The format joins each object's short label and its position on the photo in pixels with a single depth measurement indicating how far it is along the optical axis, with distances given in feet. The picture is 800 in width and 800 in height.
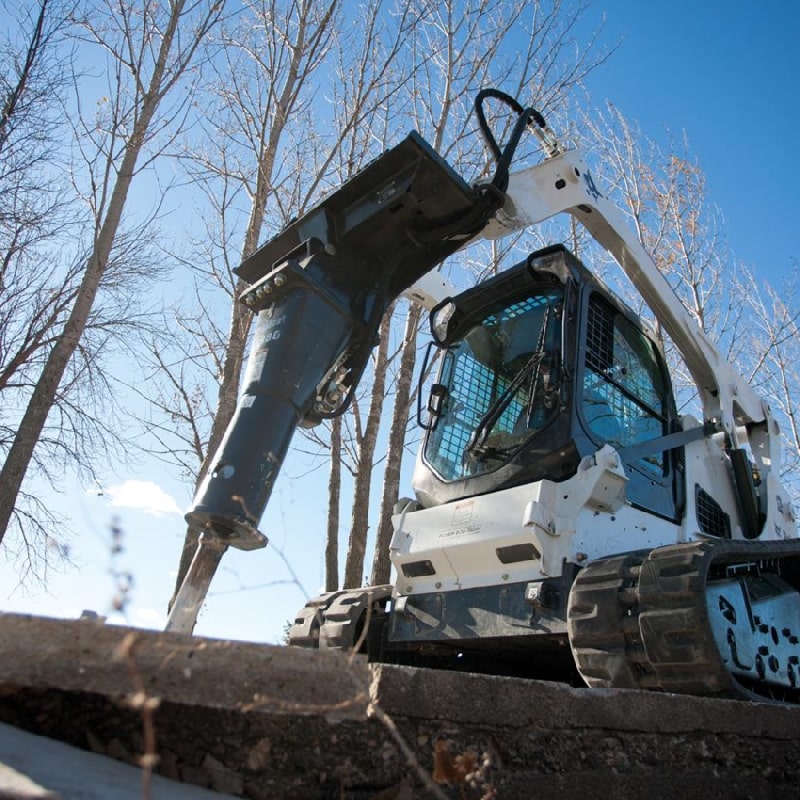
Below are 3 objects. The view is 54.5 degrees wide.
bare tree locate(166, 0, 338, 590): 28.76
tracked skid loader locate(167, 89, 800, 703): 10.44
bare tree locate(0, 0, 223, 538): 25.14
